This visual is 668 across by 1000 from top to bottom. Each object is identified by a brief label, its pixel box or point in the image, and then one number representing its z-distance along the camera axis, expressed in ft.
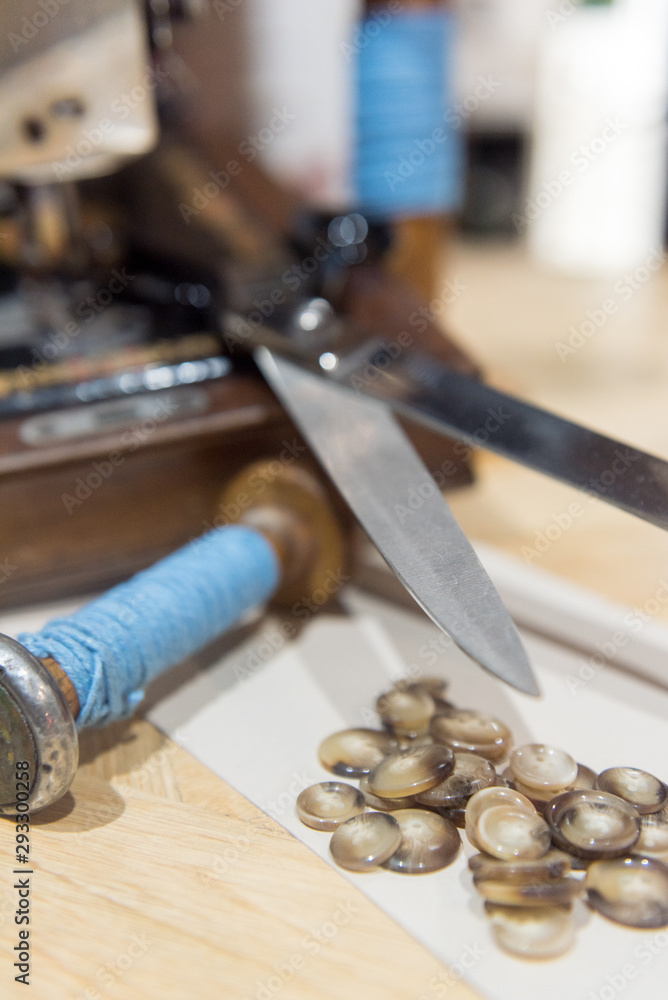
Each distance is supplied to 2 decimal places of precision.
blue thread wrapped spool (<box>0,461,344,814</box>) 1.19
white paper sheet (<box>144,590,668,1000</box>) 1.08
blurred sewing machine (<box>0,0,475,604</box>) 1.76
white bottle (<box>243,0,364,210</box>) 2.83
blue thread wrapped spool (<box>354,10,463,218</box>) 2.72
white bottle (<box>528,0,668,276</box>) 3.00
